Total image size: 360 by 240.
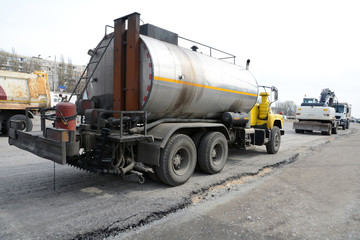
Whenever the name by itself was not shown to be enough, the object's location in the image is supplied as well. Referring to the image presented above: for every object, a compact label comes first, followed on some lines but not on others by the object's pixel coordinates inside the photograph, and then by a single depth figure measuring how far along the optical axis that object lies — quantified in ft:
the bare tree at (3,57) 151.09
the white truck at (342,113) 82.97
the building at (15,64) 150.51
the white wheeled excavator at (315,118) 61.62
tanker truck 14.42
